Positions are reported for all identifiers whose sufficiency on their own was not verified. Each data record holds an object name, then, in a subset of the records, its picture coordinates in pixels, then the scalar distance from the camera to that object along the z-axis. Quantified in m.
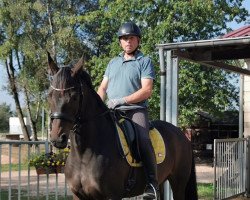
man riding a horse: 4.38
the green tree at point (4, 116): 62.69
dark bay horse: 3.65
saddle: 4.27
